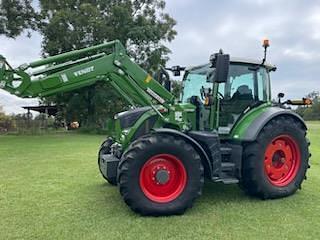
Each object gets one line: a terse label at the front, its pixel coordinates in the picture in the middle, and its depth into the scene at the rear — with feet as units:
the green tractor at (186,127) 11.19
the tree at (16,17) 48.38
